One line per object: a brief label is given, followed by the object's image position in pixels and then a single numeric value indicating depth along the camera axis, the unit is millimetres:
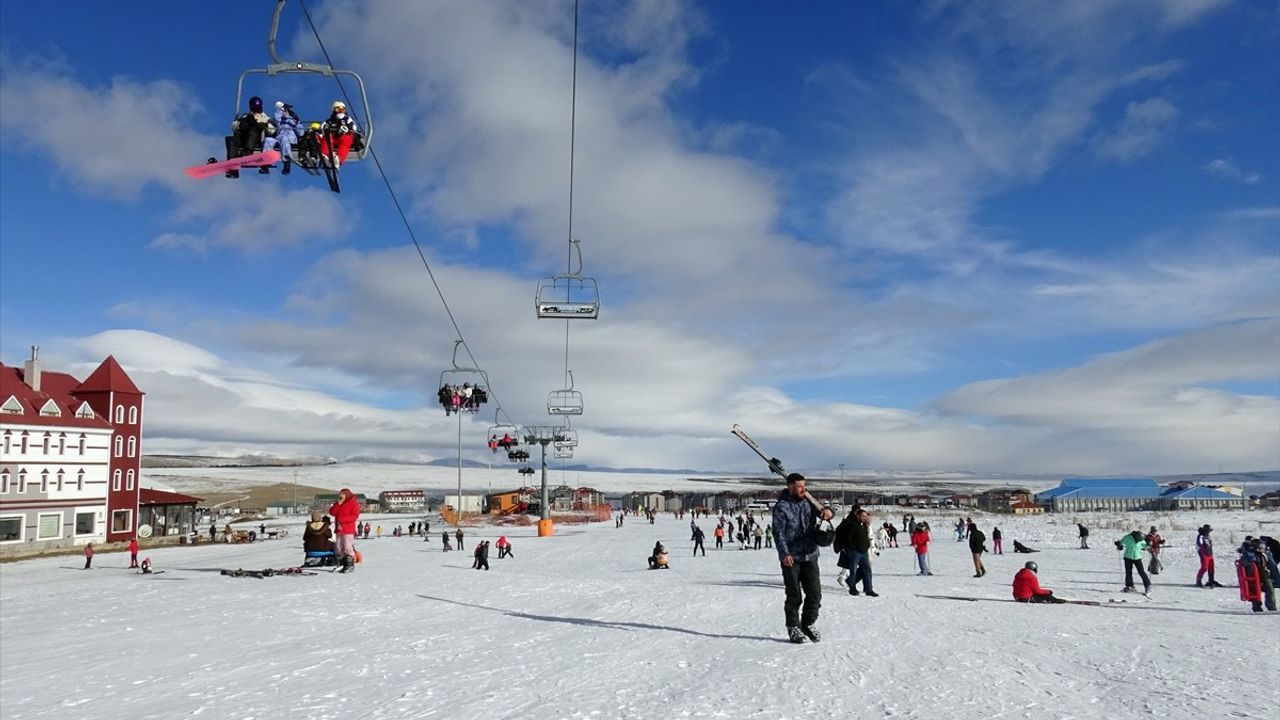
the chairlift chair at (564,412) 38500
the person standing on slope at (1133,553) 18283
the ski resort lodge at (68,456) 48906
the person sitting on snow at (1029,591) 15055
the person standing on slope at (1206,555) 20438
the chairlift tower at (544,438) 53625
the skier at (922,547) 21938
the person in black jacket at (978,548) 21672
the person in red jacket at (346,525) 16219
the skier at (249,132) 9375
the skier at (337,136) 9727
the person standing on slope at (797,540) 8742
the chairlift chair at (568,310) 20422
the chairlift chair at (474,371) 30516
